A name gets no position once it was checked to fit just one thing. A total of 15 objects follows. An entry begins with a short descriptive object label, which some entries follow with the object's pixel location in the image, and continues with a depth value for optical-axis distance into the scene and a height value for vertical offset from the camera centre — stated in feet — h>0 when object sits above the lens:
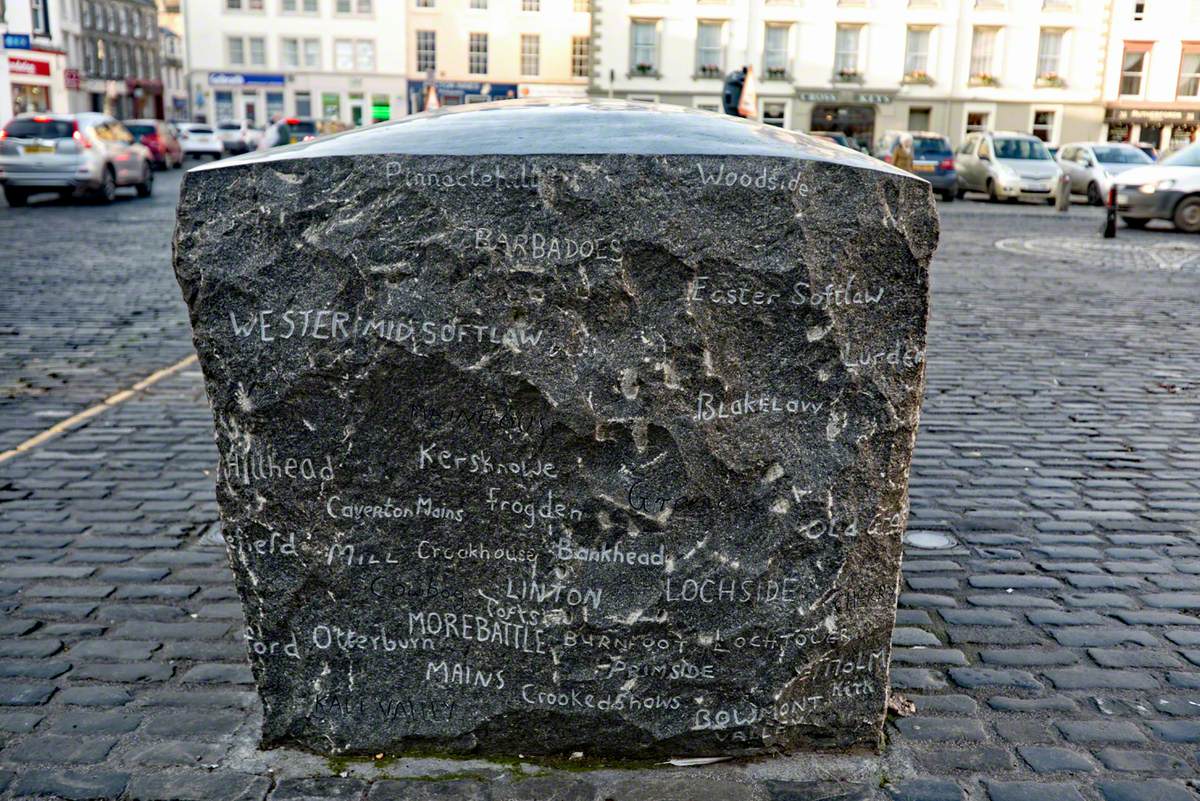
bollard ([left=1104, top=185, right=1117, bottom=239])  57.88 -4.96
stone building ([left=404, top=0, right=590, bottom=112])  184.03 +8.91
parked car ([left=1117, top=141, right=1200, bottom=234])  59.82 -4.03
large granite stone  9.32 -2.58
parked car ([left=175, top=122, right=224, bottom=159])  144.36 -5.09
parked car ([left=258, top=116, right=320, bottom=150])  121.39 -3.41
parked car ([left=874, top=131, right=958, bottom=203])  90.89 -3.87
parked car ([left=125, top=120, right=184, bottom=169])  110.01 -3.83
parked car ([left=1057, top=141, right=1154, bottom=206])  83.71 -3.72
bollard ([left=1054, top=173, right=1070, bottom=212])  76.33 -5.34
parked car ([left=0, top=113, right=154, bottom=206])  66.33 -3.44
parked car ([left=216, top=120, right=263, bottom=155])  155.49 -5.00
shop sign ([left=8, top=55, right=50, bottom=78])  137.18 +3.28
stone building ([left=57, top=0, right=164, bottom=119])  194.90 +7.32
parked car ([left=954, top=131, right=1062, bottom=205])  86.89 -4.21
